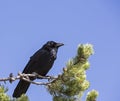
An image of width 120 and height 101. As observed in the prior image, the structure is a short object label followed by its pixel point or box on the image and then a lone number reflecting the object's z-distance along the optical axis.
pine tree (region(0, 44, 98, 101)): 9.80
